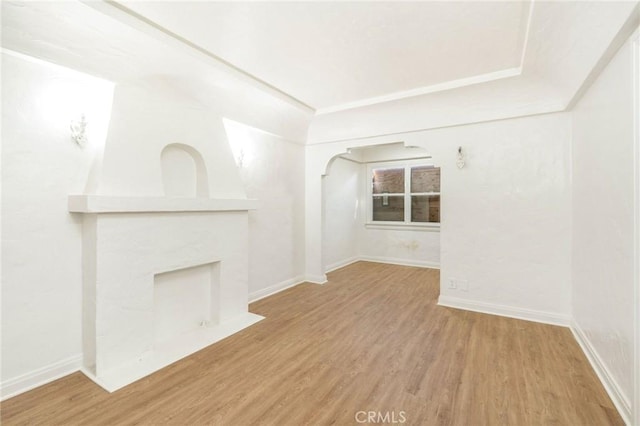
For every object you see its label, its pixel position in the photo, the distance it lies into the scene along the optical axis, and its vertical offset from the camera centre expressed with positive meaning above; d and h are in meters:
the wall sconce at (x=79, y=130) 2.19 +0.66
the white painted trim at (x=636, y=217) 1.51 -0.03
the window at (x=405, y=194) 5.91 +0.42
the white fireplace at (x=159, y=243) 2.16 -0.28
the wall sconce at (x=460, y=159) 3.45 +0.67
